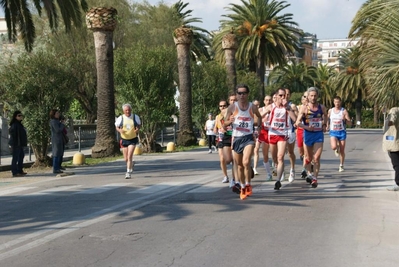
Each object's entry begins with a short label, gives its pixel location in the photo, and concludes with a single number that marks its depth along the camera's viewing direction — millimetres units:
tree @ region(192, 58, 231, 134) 39625
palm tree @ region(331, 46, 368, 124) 79819
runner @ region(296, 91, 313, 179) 16562
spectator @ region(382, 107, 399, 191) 12320
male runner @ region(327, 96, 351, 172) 16672
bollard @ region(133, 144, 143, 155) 28734
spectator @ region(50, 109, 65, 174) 18609
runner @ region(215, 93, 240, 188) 13348
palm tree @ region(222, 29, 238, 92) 42375
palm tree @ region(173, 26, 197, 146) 35031
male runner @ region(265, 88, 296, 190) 12898
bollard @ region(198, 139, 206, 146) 36312
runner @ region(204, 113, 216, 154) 28783
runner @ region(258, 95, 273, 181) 14844
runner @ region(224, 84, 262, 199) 11648
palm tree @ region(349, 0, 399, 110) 15711
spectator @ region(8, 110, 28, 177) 18578
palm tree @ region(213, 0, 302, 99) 50531
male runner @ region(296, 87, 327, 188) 13383
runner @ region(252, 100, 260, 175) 16125
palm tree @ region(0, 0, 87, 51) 19359
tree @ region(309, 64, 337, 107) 98488
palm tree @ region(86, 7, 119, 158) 26375
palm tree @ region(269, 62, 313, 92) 100750
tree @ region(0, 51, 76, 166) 20078
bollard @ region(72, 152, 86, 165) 22875
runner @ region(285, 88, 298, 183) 14006
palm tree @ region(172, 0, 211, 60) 55362
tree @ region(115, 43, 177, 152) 29172
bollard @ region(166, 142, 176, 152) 31516
